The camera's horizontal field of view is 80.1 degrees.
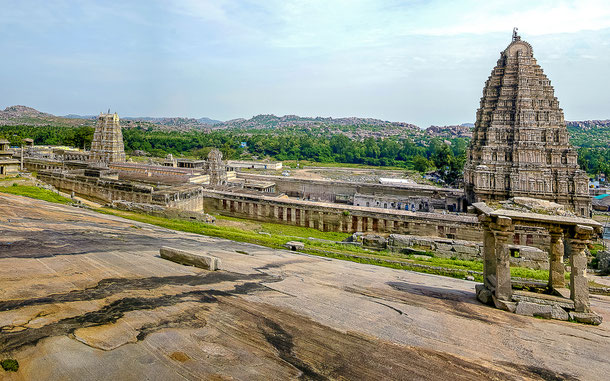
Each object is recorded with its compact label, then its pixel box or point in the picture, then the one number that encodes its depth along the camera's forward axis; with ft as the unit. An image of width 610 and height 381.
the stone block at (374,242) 80.00
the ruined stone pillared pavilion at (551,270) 33.40
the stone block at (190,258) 42.27
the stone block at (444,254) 73.97
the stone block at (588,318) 32.71
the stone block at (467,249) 73.61
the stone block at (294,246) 67.31
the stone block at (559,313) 33.24
